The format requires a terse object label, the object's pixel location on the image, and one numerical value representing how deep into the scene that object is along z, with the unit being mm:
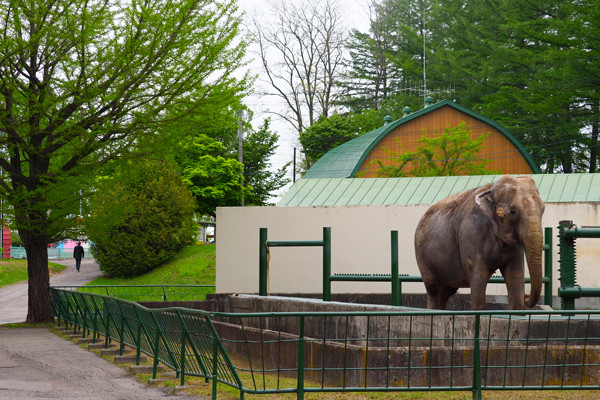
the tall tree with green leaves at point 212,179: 49781
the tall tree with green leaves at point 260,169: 56094
